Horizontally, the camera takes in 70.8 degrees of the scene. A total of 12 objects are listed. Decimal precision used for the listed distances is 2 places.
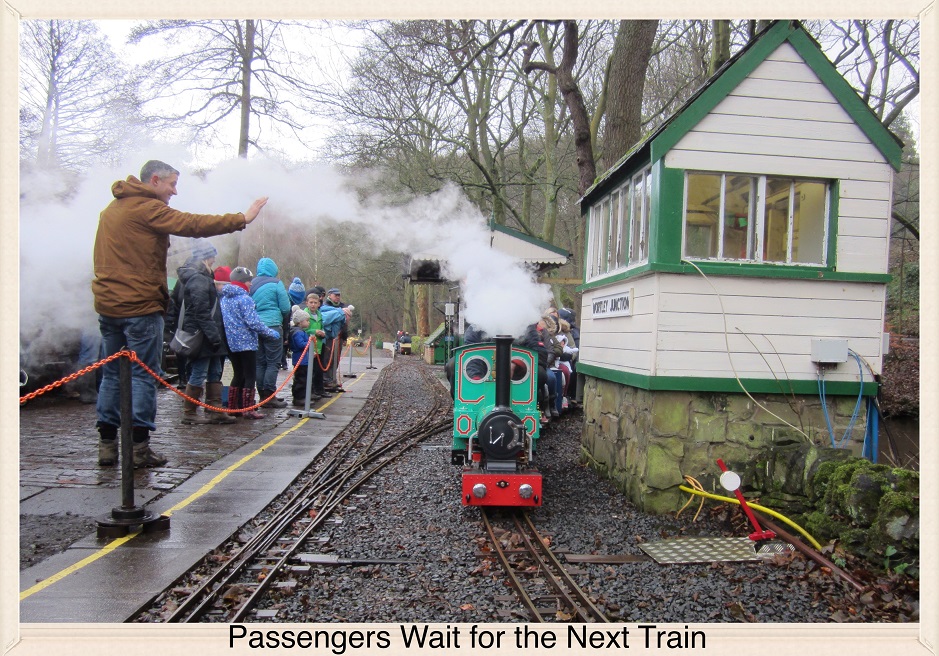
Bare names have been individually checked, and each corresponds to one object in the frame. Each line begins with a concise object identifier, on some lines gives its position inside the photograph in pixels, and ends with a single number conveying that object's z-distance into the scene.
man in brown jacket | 5.35
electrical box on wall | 5.65
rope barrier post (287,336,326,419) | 9.77
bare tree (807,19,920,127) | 12.91
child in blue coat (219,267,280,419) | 8.58
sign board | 6.38
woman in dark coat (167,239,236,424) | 7.70
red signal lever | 4.95
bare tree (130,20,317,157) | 14.05
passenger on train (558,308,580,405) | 11.88
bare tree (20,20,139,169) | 12.80
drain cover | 4.73
